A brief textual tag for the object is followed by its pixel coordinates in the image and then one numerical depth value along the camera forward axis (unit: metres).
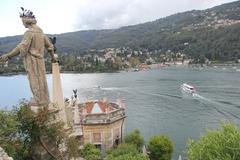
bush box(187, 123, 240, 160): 6.02
